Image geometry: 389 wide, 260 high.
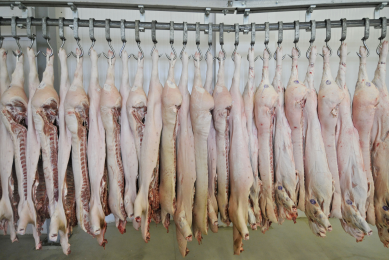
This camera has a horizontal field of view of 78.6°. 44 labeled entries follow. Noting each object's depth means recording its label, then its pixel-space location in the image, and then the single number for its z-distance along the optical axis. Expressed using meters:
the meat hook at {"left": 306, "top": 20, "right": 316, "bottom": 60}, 1.69
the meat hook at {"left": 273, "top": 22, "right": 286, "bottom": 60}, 1.71
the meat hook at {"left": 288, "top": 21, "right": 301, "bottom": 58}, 1.71
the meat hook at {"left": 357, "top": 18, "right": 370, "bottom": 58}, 1.66
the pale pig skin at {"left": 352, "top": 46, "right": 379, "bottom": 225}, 1.69
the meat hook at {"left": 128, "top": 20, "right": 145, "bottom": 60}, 1.67
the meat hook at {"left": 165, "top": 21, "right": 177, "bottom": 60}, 1.68
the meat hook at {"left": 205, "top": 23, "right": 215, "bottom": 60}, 1.70
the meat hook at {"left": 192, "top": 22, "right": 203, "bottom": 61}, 1.68
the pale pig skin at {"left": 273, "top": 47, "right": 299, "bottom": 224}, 1.69
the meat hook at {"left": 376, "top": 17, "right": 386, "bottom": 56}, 1.66
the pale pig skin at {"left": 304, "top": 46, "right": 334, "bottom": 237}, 1.66
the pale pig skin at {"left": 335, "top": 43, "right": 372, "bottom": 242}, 1.67
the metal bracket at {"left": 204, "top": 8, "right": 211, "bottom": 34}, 1.81
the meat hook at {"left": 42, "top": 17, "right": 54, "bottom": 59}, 1.61
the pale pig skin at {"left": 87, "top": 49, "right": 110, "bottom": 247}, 1.62
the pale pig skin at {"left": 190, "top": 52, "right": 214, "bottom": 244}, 1.61
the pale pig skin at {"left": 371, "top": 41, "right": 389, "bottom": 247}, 1.71
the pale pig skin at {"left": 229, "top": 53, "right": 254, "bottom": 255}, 1.65
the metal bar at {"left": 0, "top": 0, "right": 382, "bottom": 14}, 1.74
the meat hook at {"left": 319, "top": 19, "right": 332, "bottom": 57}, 1.69
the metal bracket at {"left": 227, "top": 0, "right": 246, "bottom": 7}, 1.79
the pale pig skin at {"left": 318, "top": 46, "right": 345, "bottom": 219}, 1.67
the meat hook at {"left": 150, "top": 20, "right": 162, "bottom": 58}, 1.66
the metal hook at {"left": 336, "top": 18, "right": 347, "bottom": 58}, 1.69
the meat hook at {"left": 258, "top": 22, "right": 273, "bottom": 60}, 1.72
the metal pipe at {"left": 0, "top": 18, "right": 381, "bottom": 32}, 1.65
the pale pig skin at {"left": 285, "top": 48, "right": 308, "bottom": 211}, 1.69
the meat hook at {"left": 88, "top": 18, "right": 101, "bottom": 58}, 1.63
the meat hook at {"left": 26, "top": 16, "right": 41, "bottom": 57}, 1.61
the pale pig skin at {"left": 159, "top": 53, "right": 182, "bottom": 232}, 1.58
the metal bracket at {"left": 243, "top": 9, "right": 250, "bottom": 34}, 1.83
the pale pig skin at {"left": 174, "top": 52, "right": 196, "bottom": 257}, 1.67
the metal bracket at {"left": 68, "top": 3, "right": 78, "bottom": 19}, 1.70
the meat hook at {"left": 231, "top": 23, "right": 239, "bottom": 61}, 1.73
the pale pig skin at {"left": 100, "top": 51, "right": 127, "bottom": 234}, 1.60
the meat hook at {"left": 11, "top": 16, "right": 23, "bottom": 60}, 1.61
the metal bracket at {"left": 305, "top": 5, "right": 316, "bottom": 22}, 1.77
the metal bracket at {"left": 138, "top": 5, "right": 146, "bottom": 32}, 1.75
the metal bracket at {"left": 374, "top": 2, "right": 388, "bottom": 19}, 1.75
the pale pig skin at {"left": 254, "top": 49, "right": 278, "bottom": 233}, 1.68
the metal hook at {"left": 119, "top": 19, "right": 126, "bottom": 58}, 1.64
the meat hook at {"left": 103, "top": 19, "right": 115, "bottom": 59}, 1.65
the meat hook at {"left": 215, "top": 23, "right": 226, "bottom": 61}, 1.73
